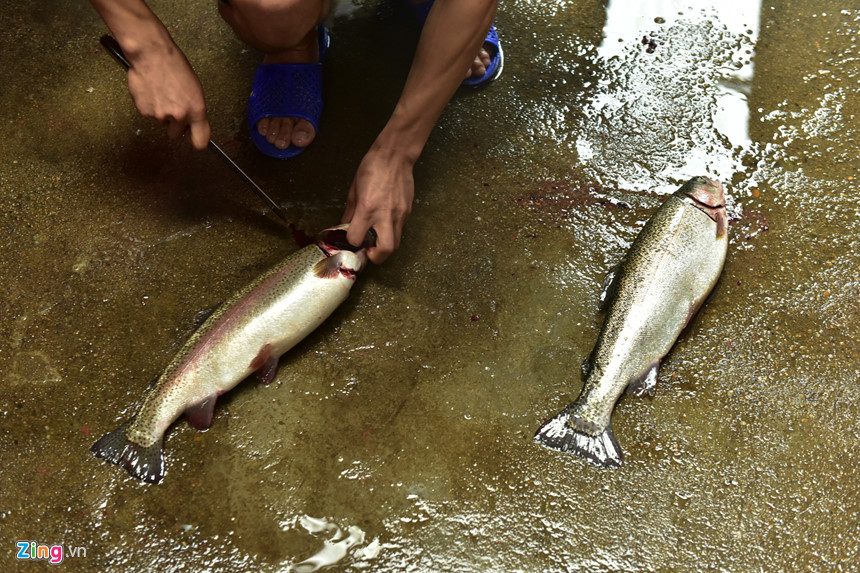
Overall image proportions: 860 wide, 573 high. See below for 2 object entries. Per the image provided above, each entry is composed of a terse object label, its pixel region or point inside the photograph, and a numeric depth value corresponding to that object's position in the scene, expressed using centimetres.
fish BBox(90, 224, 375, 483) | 223
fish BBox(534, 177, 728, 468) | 226
